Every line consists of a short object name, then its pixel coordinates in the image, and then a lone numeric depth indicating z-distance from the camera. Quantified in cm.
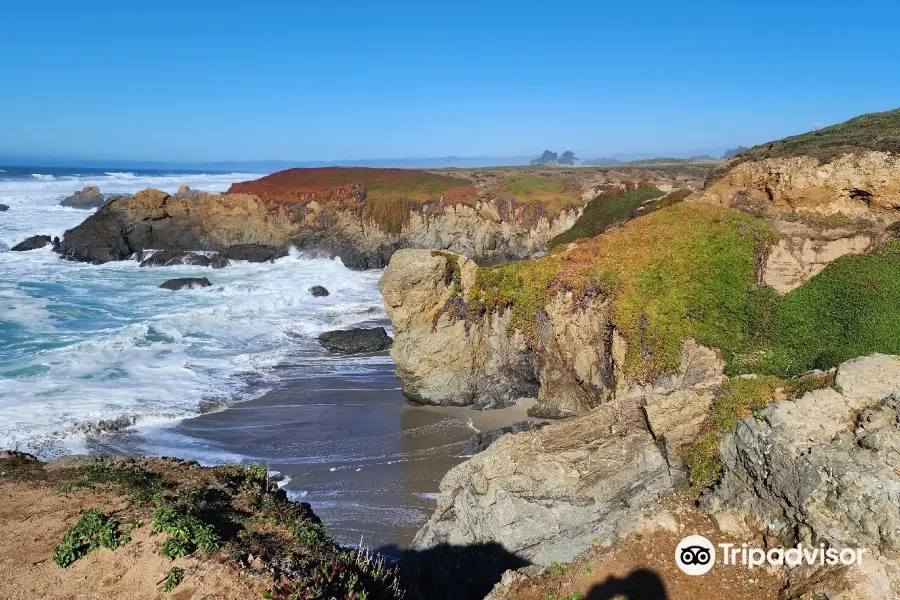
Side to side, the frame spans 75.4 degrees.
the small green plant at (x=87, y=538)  738
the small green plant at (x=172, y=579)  691
